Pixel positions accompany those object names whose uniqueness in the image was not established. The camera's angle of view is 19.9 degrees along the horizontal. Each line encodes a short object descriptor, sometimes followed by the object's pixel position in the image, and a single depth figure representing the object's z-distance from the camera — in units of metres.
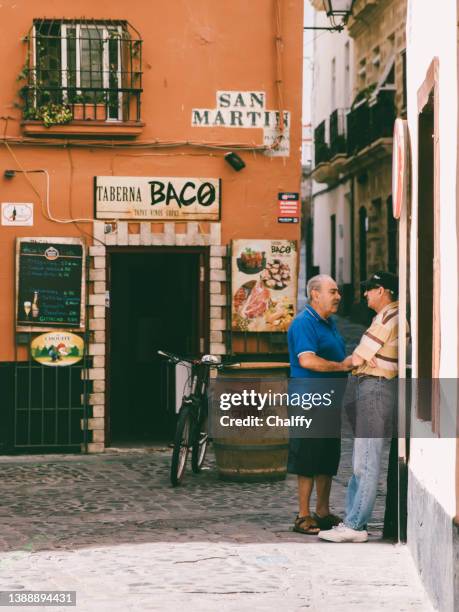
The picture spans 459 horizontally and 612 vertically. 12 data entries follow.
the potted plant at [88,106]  13.97
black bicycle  11.72
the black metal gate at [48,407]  13.97
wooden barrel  11.77
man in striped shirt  8.74
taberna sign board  14.02
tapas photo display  14.05
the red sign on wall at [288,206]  14.18
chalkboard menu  13.87
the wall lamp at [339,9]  15.67
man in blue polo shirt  9.15
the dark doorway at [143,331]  16.77
